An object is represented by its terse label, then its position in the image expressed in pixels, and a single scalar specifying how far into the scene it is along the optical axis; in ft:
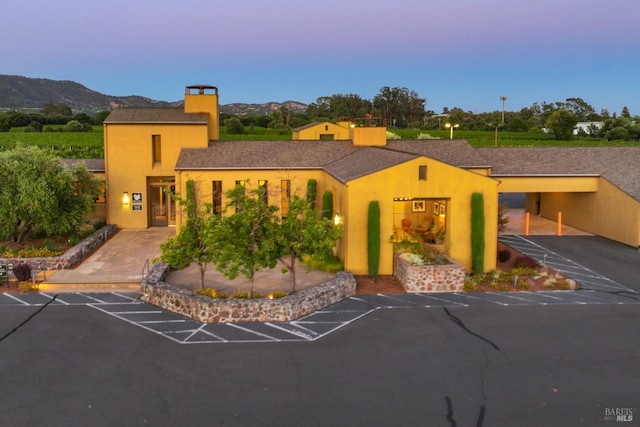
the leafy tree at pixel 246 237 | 49.06
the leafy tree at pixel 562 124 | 217.15
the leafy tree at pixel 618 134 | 220.02
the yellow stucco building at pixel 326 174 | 63.82
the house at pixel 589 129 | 249.55
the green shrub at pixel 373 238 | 60.59
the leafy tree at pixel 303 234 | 51.98
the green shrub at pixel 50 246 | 69.51
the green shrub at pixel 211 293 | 50.85
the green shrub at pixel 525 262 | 65.10
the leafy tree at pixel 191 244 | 50.29
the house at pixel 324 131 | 132.98
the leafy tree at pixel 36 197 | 69.36
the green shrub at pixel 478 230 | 62.44
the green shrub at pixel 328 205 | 70.08
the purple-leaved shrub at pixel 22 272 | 59.47
